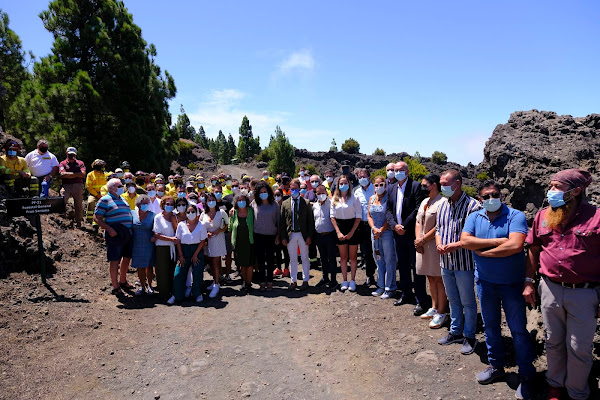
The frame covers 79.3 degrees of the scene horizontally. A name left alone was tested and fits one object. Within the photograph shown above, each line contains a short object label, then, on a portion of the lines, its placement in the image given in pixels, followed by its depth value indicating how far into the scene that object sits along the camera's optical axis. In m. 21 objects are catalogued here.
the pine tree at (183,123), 60.53
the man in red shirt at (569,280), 2.99
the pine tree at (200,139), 73.94
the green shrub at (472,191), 26.40
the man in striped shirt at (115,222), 6.44
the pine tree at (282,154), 43.22
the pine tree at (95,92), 17.34
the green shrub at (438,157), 58.38
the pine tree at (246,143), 68.06
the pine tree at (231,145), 78.97
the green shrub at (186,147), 50.36
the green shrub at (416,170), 28.17
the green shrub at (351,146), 61.41
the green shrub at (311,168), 44.69
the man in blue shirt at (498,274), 3.45
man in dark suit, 5.63
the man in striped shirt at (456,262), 4.27
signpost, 6.11
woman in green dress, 7.08
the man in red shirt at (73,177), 9.27
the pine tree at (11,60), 24.59
